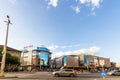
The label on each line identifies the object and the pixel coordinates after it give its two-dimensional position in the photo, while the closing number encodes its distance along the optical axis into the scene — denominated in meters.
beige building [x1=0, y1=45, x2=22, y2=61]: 44.09
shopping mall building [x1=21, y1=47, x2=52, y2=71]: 55.96
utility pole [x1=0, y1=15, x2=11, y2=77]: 11.71
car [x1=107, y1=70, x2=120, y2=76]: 19.50
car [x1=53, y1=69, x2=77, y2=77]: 15.76
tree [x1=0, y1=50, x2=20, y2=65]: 35.18
